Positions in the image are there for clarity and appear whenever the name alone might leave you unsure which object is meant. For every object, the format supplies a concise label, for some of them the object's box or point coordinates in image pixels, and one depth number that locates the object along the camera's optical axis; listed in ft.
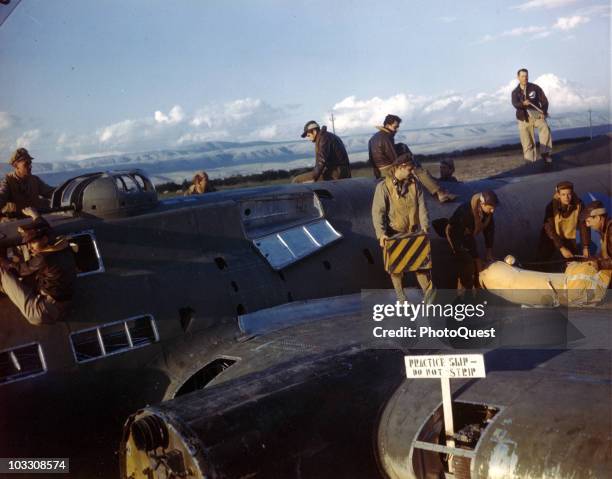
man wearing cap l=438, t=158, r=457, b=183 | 47.06
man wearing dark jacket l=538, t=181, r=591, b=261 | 38.91
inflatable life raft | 31.83
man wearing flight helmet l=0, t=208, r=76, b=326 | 23.79
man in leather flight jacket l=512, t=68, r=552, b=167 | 53.67
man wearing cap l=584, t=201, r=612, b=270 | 32.53
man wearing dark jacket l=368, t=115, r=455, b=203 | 40.81
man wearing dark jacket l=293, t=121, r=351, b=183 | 43.37
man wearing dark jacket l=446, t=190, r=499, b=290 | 37.58
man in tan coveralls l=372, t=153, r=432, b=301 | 32.58
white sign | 17.87
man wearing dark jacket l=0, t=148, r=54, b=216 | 33.19
